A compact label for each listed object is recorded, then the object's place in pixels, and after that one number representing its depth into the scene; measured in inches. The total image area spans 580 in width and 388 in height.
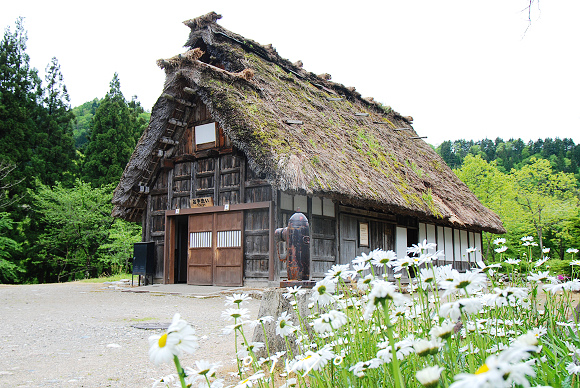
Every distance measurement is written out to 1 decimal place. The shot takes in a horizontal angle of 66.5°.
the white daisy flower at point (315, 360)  48.1
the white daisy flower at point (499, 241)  104.5
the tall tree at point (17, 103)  730.8
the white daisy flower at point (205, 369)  54.0
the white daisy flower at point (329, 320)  55.1
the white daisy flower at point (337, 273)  65.1
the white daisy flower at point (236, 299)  70.2
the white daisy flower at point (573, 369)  49.8
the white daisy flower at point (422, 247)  65.8
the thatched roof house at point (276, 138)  328.8
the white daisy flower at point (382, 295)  40.8
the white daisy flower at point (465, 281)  44.2
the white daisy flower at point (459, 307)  42.7
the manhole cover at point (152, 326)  198.4
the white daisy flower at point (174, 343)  37.7
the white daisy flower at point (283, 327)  66.8
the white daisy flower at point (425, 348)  38.4
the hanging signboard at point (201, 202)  390.0
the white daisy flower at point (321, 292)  61.1
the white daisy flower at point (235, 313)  65.6
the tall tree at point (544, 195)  903.7
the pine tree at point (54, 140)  777.6
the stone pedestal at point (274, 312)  131.8
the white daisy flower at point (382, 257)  56.6
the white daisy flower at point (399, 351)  50.9
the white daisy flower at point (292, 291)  78.7
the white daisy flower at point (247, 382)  54.1
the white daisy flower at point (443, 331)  41.3
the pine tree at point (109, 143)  797.9
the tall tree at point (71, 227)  690.8
